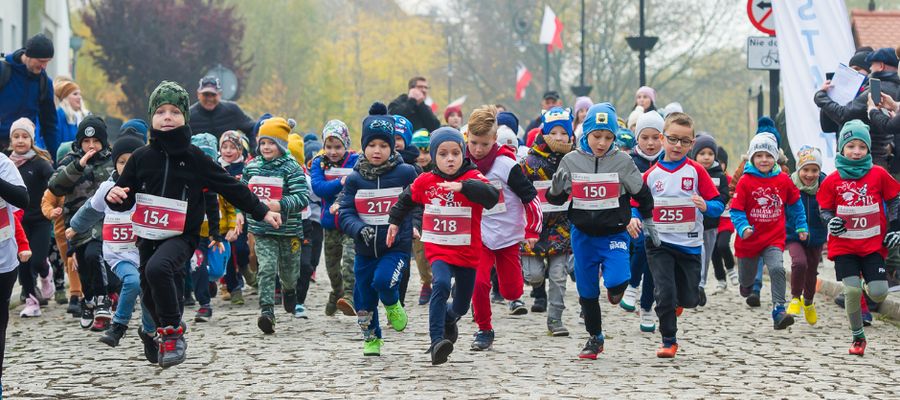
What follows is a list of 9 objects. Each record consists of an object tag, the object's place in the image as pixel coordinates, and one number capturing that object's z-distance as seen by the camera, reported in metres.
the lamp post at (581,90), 42.85
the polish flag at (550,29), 42.88
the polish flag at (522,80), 48.59
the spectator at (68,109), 16.69
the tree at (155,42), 50.56
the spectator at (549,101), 21.22
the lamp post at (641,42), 27.16
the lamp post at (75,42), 41.69
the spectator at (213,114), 16.83
